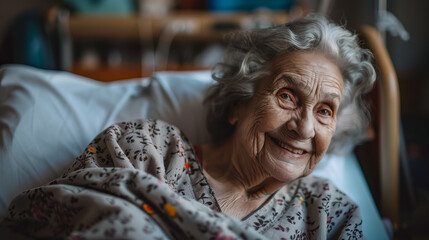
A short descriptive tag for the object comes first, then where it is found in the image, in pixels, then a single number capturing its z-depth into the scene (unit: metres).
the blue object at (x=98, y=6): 2.69
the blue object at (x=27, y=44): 2.32
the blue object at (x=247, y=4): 2.83
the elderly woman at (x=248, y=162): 0.83
